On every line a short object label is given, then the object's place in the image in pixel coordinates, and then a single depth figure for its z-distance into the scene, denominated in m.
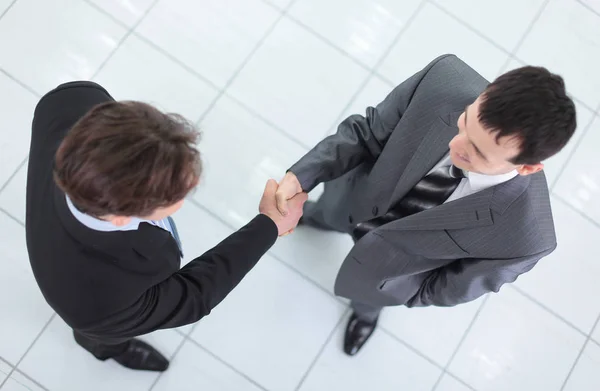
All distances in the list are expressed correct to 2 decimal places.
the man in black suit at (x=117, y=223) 1.06
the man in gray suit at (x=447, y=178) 1.29
